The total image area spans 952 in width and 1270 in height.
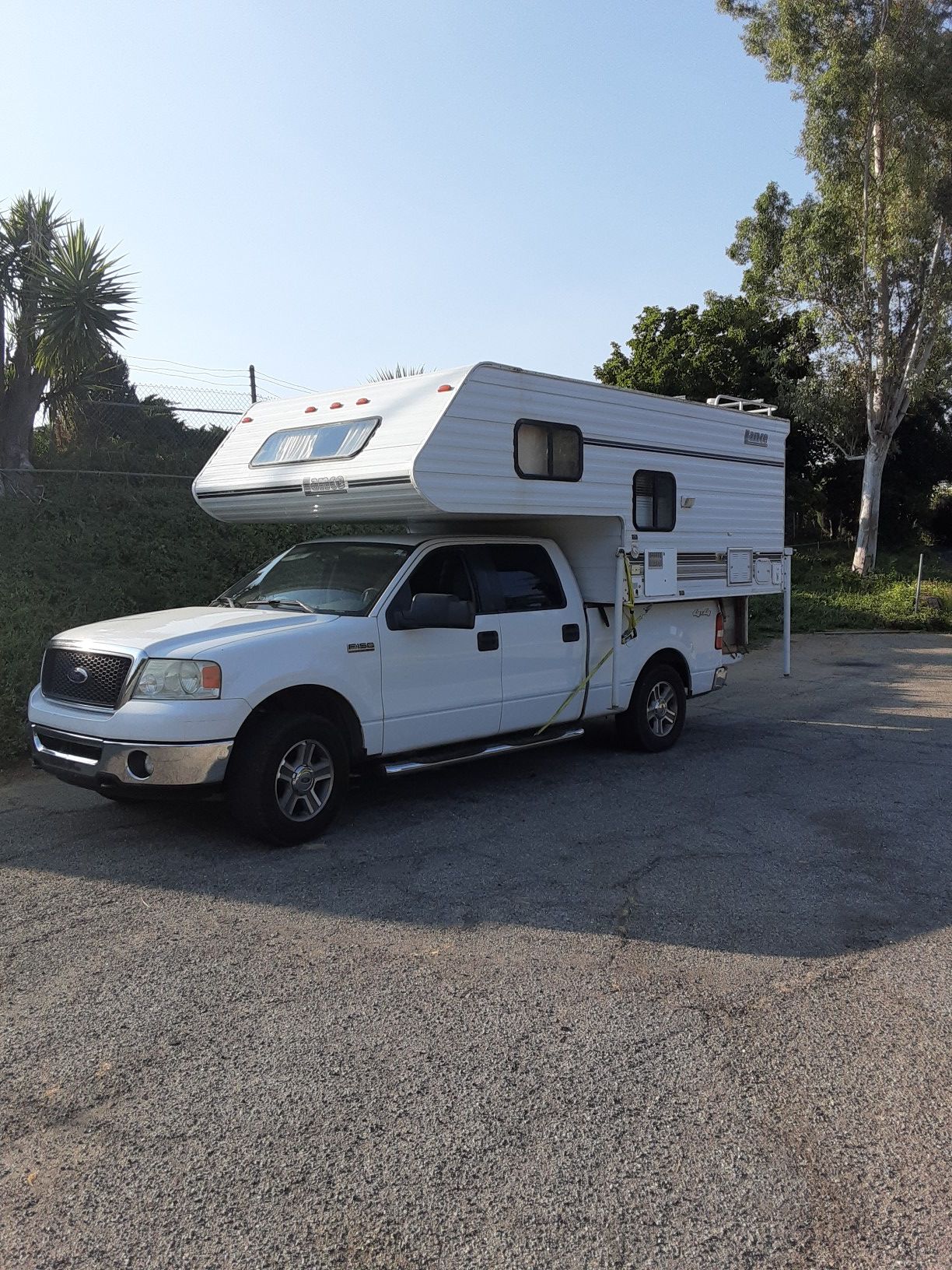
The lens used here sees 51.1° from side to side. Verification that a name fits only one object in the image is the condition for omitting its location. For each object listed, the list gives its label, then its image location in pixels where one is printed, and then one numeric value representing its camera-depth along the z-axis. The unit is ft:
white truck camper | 18.30
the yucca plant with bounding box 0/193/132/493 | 43.06
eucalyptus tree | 69.41
